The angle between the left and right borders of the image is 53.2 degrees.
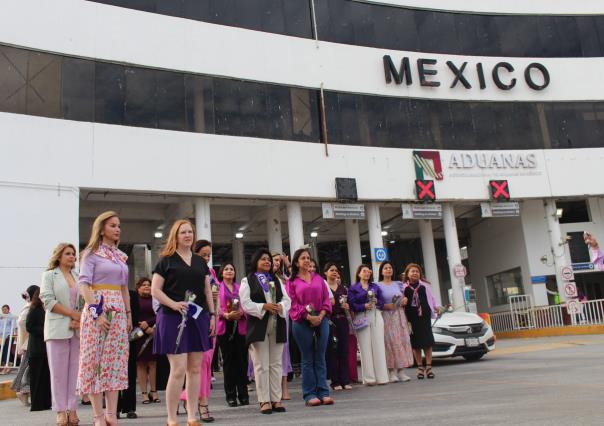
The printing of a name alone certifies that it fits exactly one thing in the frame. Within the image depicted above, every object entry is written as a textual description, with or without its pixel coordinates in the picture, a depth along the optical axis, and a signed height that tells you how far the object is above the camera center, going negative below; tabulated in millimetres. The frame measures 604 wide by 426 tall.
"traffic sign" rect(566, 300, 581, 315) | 20078 +265
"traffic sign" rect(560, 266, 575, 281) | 22344 +1492
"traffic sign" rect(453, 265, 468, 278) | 22111 +1888
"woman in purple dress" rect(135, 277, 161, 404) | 8688 -13
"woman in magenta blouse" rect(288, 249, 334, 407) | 7254 +150
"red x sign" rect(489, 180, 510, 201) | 22828 +4841
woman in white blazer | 5992 +165
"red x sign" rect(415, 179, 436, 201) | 21844 +4852
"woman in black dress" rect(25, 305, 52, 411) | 7641 -54
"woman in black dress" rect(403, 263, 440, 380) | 10008 +266
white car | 12188 -274
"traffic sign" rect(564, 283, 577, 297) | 22281 +885
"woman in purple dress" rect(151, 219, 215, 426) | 5266 +306
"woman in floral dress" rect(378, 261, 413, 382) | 9859 +29
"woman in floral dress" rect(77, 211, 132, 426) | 5234 +263
